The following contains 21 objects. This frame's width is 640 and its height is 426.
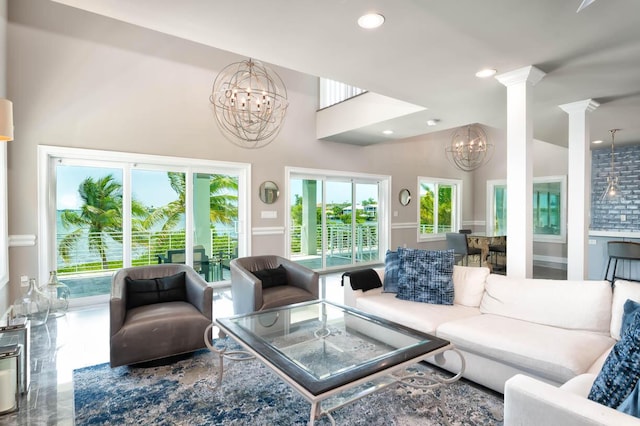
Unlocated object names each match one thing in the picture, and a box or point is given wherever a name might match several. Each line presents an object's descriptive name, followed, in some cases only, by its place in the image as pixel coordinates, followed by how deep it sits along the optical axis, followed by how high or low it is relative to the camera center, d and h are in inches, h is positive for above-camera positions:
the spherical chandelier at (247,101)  129.9 +49.9
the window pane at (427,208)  331.3 +2.1
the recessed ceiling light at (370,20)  94.0 +53.8
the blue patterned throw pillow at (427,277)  121.0 -24.4
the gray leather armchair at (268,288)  131.1 -31.6
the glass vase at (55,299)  126.0 -33.9
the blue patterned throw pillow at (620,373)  49.6 -24.8
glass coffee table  65.2 -32.4
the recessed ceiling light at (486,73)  129.0 +53.0
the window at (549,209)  303.4 +0.4
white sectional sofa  73.7 -32.7
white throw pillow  118.6 -26.9
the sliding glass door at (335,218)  253.3 -5.8
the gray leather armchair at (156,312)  103.8 -33.5
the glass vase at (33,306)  116.8 -32.8
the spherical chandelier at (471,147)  253.1 +52.5
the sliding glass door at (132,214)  169.8 -1.1
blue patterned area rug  81.0 -49.5
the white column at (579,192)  153.7 +7.9
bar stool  203.3 -25.2
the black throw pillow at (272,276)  148.9 -29.0
